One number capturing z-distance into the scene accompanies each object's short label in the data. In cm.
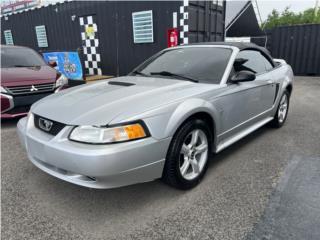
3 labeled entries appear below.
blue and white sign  667
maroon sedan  393
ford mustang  178
